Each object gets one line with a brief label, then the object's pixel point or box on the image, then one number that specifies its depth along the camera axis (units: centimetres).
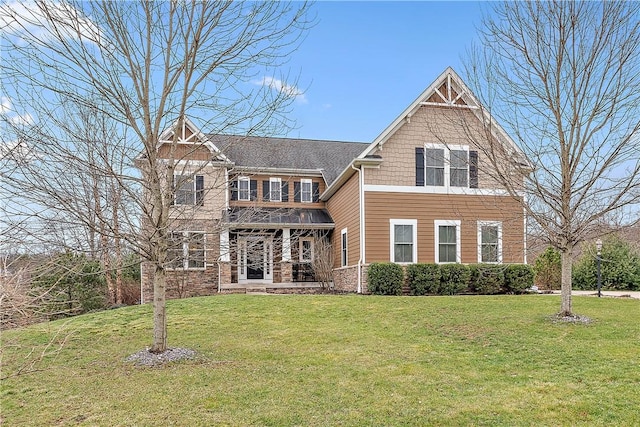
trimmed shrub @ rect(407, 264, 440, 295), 1638
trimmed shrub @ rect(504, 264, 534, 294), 1697
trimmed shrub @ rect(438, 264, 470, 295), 1655
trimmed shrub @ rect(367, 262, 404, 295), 1608
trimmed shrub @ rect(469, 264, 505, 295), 1670
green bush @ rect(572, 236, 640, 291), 2047
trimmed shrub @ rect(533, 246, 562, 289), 2136
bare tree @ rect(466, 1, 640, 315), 968
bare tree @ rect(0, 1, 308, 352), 735
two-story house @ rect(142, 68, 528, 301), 1691
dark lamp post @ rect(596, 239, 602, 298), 1739
